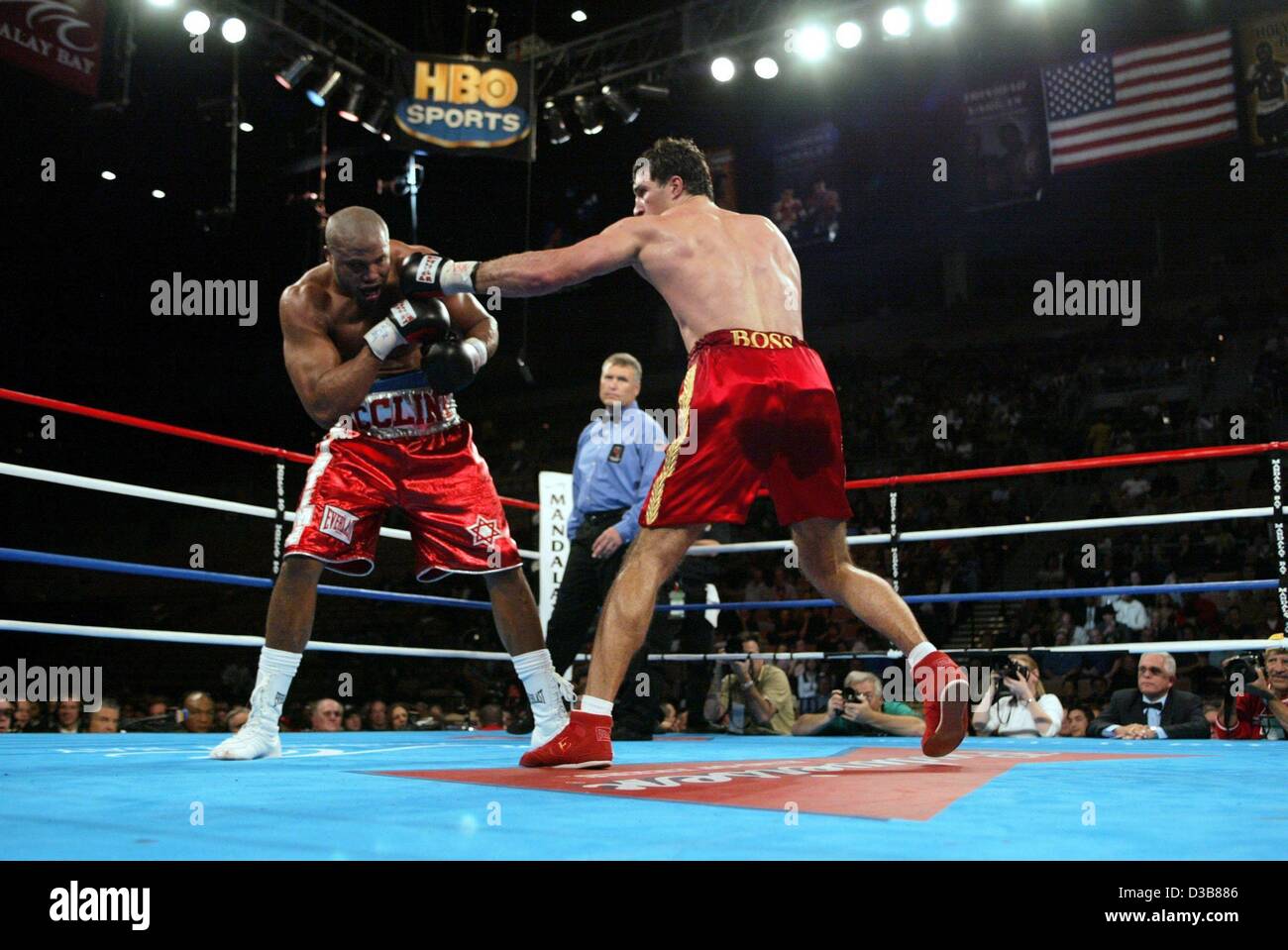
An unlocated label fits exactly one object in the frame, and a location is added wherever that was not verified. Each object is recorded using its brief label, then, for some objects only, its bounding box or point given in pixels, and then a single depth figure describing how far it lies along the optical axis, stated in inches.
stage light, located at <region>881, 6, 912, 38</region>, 297.0
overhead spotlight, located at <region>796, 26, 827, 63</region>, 301.7
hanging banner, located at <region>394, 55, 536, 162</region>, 296.5
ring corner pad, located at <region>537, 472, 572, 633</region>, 203.5
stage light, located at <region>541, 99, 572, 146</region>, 343.6
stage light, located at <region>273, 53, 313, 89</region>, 299.3
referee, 161.8
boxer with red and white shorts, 107.7
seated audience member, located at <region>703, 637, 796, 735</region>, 211.2
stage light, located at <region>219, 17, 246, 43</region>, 275.9
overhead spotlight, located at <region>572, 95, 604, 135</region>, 338.3
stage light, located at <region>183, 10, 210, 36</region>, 265.6
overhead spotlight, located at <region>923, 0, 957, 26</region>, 293.1
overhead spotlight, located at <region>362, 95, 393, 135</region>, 330.0
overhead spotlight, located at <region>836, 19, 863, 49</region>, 301.7
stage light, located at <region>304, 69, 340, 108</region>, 307.6
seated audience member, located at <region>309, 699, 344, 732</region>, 255.9
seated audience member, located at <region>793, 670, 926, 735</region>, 176.4
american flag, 358.9
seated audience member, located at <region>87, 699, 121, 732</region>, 220.8
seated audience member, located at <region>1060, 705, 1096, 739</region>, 229.8
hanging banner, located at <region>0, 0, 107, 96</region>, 229.8
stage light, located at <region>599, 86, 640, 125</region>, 335.3
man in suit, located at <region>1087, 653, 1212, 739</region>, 156.5
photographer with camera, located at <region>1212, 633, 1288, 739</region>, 159.8
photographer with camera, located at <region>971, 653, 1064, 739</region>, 175.9
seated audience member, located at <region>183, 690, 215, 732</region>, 243.1
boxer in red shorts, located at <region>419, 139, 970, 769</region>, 92.4
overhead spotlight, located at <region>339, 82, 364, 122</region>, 319.6
